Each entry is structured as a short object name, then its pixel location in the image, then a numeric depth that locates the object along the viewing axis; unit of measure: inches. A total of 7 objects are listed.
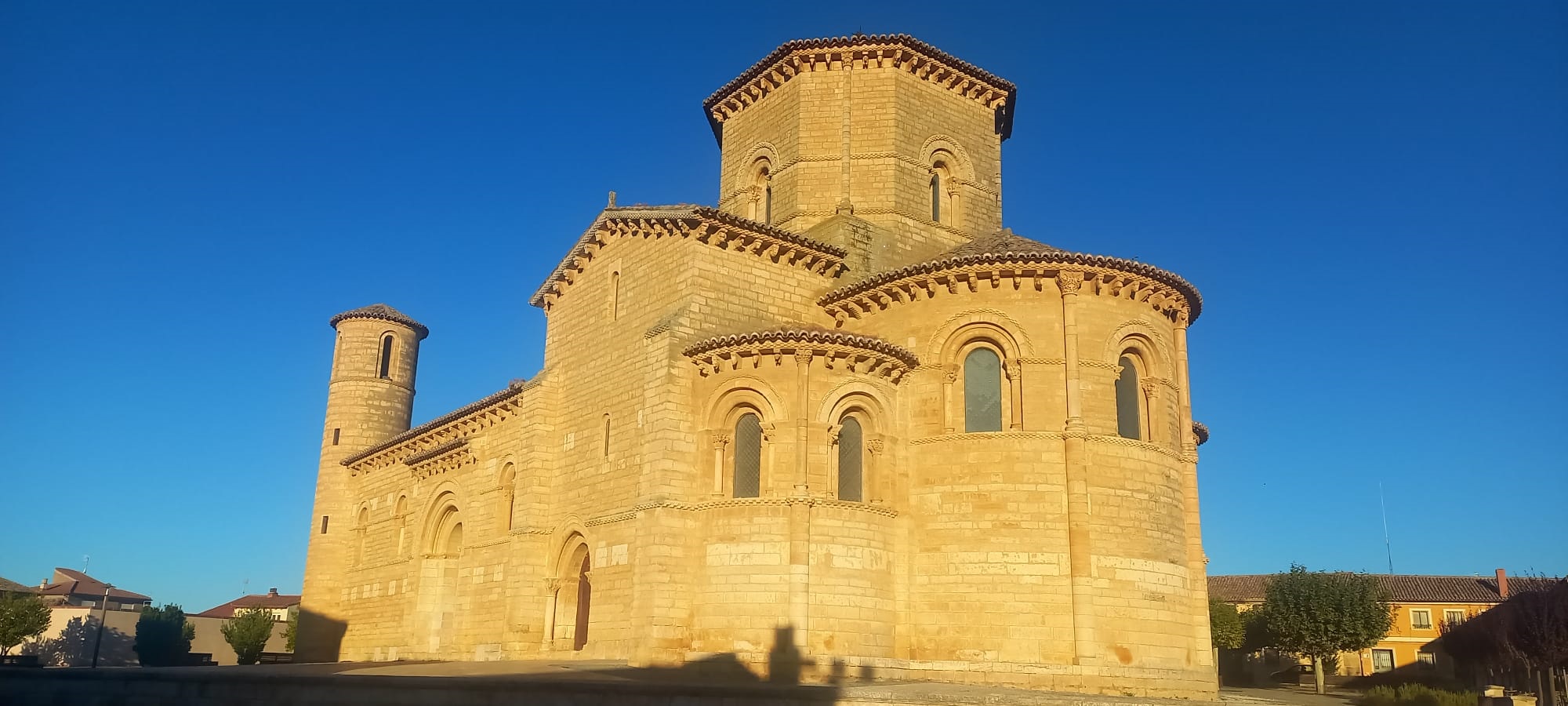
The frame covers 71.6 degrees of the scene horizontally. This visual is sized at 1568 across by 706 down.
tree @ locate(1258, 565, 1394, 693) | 1535.4
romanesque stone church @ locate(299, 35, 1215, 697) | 700.0
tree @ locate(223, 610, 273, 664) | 1856.5
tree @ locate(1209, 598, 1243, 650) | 1742.1
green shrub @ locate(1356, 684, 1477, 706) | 928.9
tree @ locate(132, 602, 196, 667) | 1862.7
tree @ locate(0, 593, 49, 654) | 1619.1
